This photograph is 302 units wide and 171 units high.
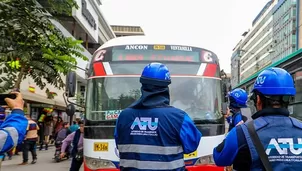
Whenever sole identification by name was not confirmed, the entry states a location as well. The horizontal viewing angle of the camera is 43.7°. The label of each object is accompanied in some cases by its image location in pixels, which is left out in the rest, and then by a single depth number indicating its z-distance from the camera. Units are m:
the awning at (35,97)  19.25
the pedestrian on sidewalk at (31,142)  13.60
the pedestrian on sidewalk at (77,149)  6.96
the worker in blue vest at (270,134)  2.51
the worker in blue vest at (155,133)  3.19
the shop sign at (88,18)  33.64
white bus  5.79
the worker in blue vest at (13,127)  2.58
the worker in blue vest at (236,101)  5.61
